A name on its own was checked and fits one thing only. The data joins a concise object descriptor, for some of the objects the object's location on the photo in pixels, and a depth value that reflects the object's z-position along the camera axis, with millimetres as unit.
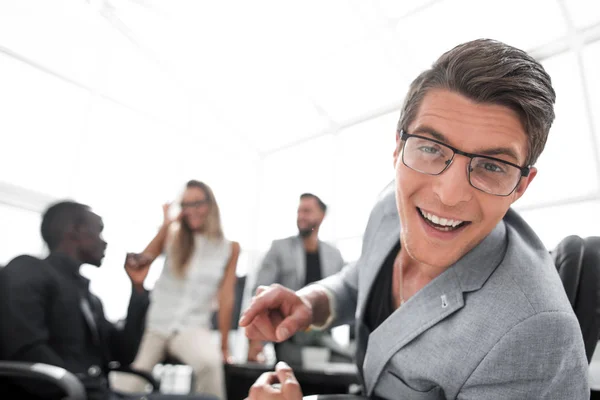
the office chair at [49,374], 1158
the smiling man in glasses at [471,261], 685
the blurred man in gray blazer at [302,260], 2845
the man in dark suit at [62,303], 1368
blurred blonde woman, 2170
